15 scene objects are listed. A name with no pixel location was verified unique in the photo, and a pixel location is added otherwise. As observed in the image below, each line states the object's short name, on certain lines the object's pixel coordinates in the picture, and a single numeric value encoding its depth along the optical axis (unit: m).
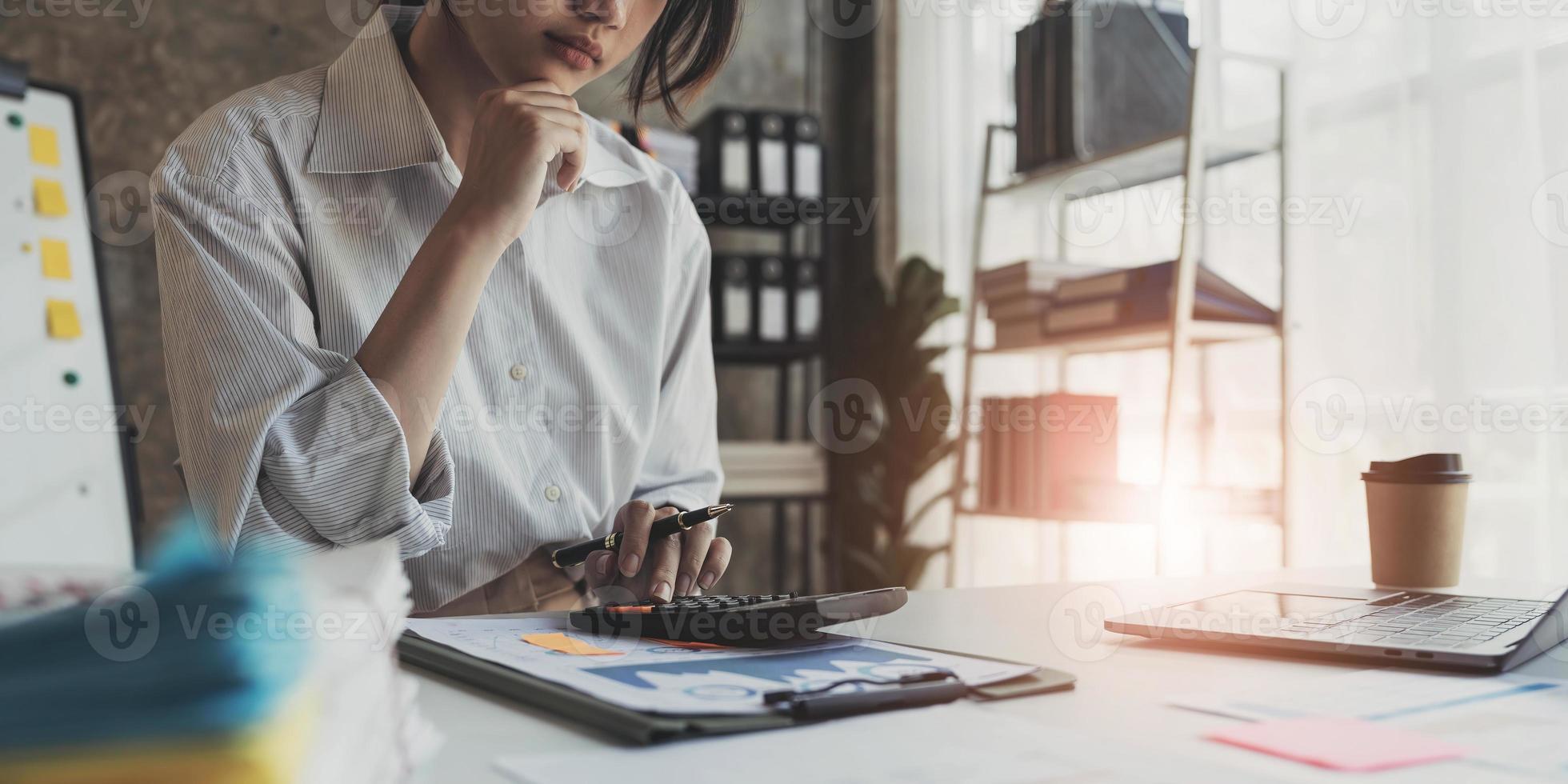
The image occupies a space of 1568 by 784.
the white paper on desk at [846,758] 0.41
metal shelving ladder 2.04
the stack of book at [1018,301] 2.45
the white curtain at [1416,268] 1.65
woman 0.86
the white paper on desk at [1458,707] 0.47
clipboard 0.45
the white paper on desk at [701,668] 0.50
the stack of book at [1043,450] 2.35
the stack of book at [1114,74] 2.40
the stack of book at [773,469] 3.19
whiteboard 2.14
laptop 0.66
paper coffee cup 1.00
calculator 0.67
